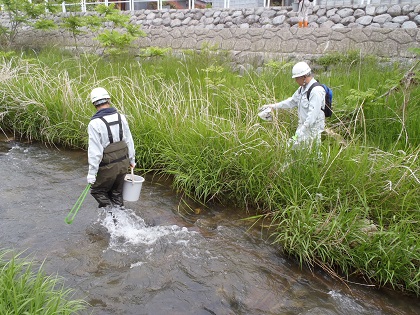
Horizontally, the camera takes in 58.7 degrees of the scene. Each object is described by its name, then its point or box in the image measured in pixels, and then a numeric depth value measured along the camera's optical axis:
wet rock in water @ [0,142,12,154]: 7.86
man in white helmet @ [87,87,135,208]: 4.36
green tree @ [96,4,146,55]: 10.53
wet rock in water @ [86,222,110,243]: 4.76
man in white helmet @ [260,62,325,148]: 4.86
